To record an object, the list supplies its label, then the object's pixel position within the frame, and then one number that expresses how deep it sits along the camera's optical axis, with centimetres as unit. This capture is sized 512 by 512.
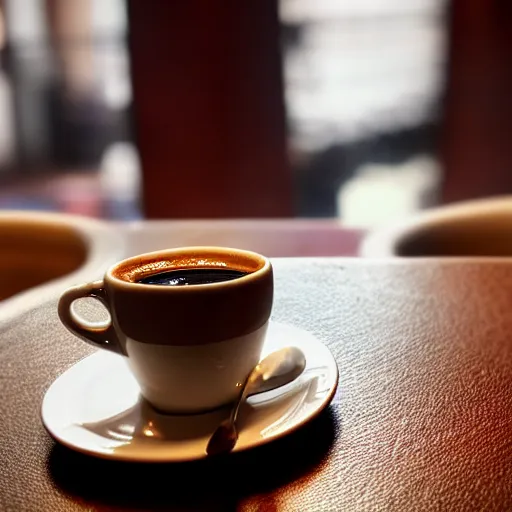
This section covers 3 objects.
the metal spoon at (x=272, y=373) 45
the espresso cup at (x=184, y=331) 43
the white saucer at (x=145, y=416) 41
